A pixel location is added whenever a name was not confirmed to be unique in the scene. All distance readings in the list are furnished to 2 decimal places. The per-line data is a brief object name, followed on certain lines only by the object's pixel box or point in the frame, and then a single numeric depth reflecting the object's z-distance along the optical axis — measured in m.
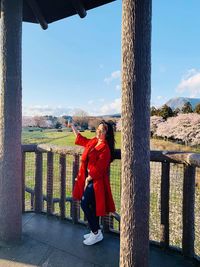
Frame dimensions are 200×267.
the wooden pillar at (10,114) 2.15
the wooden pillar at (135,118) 1.50
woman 2.08
